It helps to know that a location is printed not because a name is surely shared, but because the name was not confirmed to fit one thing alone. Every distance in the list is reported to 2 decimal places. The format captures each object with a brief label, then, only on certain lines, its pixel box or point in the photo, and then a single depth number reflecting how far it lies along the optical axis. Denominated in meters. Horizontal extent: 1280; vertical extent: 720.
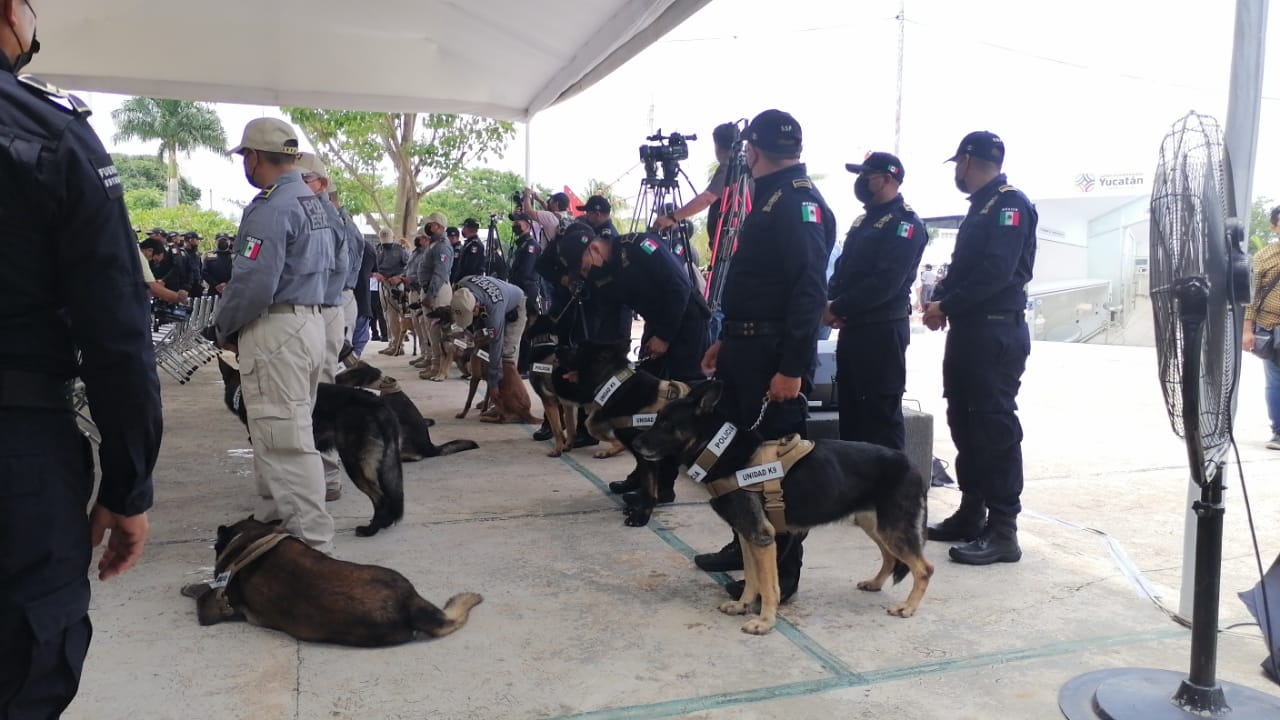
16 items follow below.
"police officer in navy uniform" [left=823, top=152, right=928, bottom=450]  4.18
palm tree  49.81
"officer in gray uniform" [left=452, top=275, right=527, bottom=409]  7.13
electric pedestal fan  2.42
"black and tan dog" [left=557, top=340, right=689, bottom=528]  4.64
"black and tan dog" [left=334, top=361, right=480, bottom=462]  5.89
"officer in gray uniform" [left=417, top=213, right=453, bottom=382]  10.11
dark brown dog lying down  2.99
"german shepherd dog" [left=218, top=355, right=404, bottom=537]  4.20
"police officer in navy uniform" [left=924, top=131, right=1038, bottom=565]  4.00
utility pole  17.25
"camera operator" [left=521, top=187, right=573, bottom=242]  9.28
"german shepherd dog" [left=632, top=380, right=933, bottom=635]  3.22
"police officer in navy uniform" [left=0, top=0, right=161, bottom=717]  1.35
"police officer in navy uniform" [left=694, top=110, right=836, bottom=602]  3.52
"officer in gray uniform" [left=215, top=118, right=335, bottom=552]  3.56
